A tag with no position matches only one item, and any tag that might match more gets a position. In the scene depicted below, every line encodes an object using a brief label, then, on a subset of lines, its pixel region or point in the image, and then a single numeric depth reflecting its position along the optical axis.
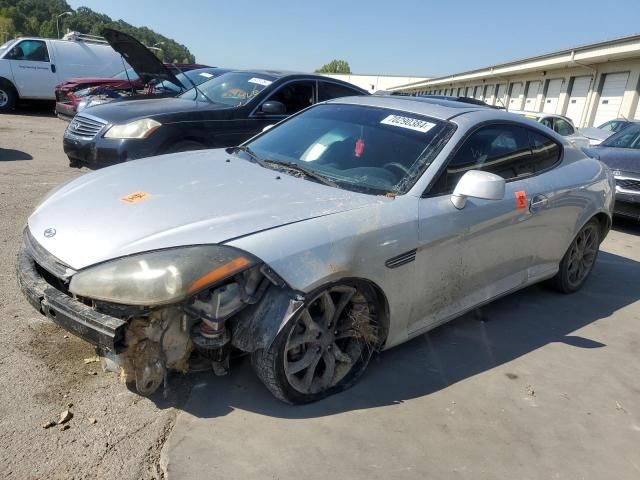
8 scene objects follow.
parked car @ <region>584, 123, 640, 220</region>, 7.19
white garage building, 18.16
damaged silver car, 2.34
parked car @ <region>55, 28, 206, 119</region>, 6.74
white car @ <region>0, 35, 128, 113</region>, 14.35
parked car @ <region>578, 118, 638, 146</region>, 12.32
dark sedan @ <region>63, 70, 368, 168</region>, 5.61
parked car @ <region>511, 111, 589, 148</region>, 11.10
